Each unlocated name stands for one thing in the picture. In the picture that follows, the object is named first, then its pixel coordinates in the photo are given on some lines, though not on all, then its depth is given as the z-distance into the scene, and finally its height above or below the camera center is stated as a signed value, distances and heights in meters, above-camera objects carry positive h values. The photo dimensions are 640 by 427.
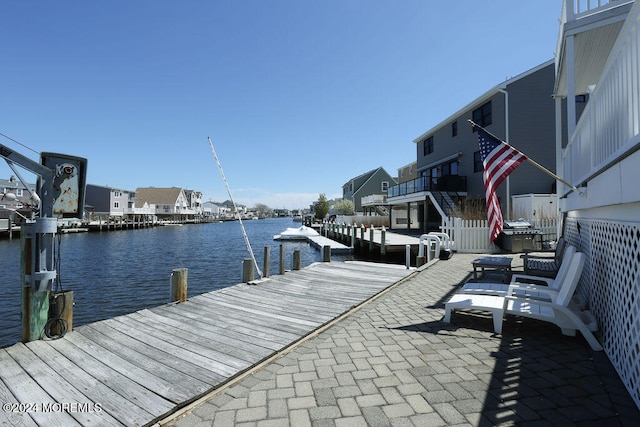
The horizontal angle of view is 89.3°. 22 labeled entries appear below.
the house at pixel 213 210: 141.70 +4.51
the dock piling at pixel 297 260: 10.45 -1.31
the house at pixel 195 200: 105.31 +6.69
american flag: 6.40 +1.11
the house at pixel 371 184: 51.66 +5.73
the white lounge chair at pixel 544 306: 4.35 -1.31
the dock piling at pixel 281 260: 9.75 -1.21
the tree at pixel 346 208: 53.69 +2.01
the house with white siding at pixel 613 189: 3.06 +0.38
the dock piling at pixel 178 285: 6.77 -1.37
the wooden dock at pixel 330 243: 23.52 -2.03
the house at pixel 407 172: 41.34 +6.49
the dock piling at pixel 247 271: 8.58 -1.37
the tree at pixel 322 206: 66.75 +2.85
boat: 36.50 -1.65
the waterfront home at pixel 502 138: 19.56 +5.24
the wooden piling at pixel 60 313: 4.69 -1.38
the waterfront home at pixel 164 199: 85.94 +5.52
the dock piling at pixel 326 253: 12.09 -1.24
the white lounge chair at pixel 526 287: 5.30 -1.19
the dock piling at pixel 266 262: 9.06 -1.18
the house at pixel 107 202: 65.06 +3.73
